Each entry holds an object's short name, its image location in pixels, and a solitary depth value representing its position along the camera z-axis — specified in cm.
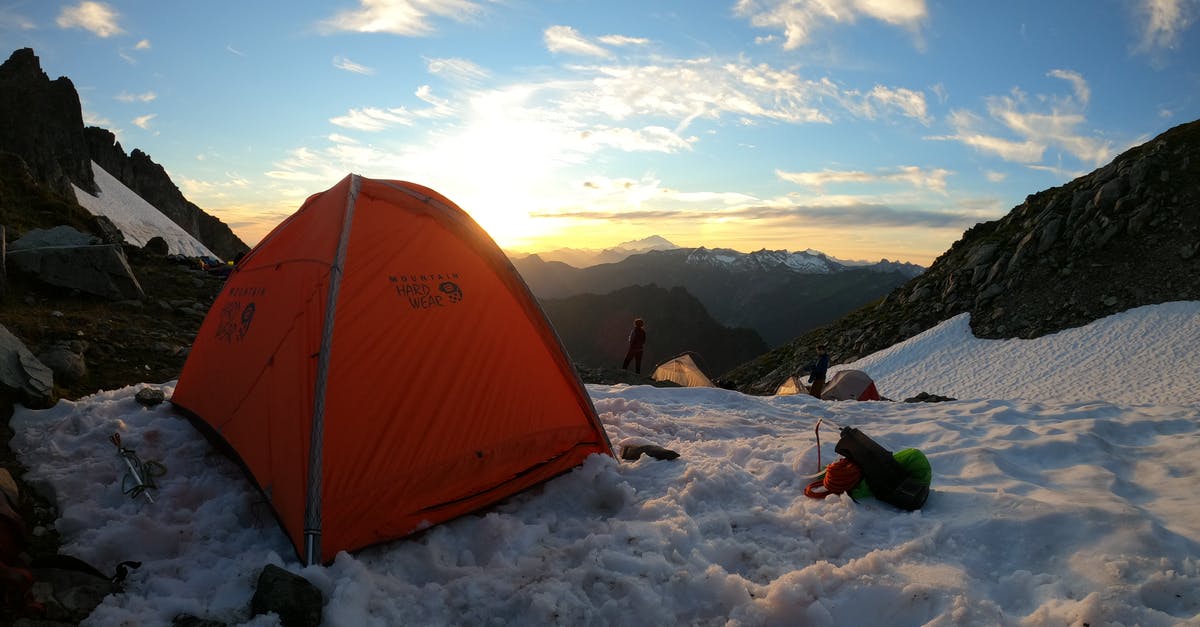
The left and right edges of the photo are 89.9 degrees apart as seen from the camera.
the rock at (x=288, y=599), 414
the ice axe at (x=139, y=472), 577
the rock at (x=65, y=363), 834
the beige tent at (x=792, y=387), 1935
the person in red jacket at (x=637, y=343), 1989
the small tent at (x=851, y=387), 1694
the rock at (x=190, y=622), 415
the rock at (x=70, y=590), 404
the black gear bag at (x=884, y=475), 607
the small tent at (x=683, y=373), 2011
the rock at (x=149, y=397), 796
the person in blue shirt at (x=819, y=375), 1717
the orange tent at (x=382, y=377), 532
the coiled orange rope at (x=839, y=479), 632
